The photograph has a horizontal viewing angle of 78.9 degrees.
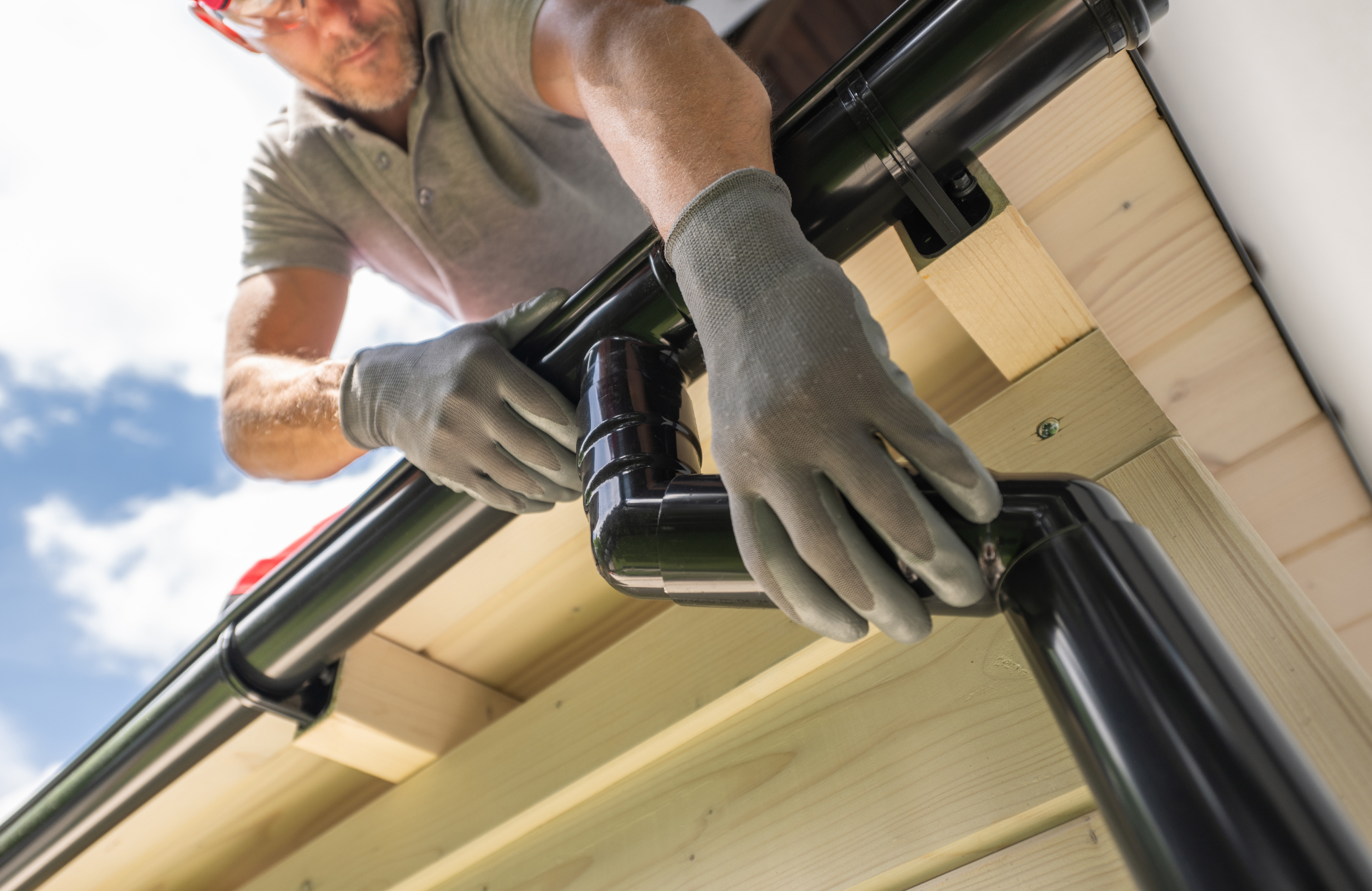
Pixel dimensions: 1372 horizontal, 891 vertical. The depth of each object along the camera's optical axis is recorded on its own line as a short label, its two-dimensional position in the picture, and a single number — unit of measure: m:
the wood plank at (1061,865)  0.57
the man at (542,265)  0.46
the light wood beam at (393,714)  1.05
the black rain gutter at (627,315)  0.56
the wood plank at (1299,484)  0.88
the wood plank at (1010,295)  0.68
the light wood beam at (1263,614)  0.51
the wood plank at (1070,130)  0.72
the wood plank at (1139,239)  0.76
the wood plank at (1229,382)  0.81
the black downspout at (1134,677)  0.30
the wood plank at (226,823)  1.19
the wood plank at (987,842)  0.61
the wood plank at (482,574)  0.97
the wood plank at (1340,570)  0.93
